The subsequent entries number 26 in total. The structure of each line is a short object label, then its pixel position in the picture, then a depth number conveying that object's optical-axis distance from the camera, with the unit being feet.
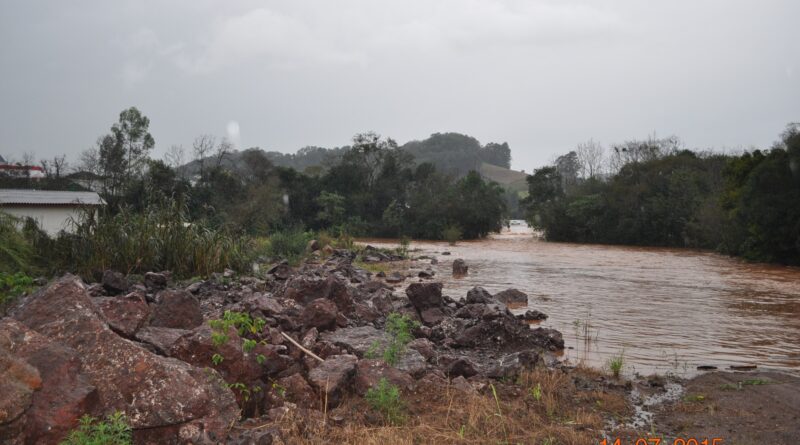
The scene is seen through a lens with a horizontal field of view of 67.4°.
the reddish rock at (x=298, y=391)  16.08
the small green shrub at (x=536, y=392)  17.83
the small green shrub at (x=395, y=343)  19.04
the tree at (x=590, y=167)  239.91
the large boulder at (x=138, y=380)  13.12
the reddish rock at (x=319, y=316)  23.12
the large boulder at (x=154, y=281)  34.06
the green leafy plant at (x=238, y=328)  15.60
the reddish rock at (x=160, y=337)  16.34
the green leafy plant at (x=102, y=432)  11.43
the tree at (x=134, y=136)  137.06
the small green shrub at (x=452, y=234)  133.41
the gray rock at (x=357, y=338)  20.71
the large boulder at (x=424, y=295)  30.53
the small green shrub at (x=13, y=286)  23.54
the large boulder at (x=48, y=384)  11.80
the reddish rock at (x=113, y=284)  31.83
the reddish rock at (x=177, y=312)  20.03
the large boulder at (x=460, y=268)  62.08
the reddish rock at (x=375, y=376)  17.03
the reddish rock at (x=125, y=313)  16.88
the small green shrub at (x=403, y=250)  86.25
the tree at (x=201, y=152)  145.37
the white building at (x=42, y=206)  85.92
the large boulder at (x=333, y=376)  16.37
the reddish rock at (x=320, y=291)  27.40
